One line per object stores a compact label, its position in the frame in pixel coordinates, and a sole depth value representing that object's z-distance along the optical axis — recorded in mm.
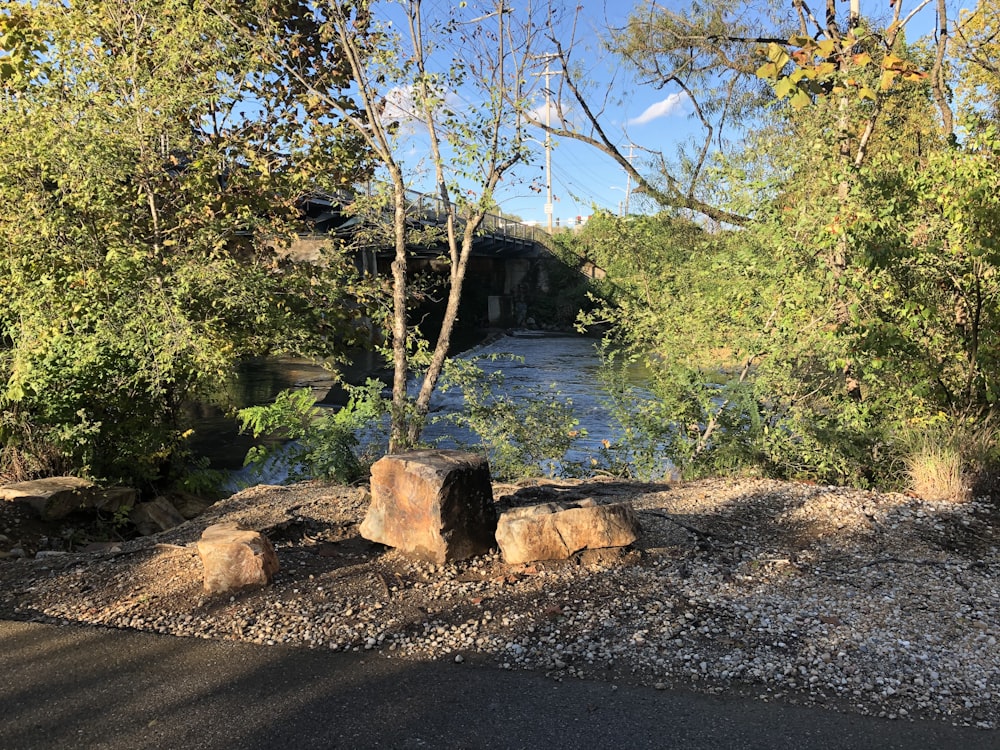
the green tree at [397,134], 6000
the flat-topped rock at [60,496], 5793
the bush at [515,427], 7031
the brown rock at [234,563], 3703
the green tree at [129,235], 6211
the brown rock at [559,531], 3982
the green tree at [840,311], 5840
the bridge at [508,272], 32750
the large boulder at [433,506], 3986
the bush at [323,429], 6336
